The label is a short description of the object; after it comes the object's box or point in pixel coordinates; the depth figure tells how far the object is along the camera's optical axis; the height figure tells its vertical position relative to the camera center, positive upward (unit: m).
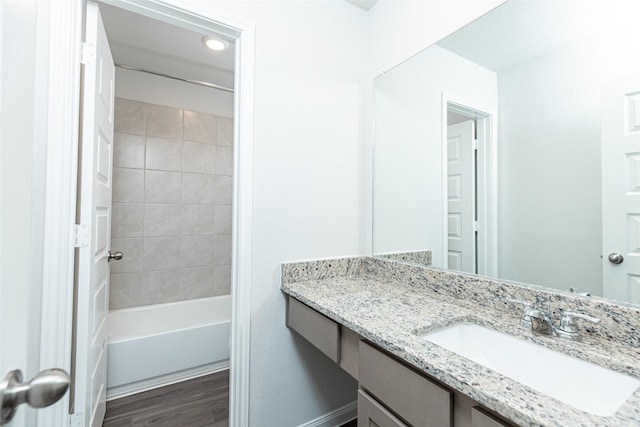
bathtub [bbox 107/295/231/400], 1.83 -0.89
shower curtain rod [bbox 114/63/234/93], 2.27 +1.19
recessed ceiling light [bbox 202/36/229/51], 2.01 +1.23
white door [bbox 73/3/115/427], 1.19 -0.02
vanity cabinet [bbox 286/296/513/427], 0.67 -0.45
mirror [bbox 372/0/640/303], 0.86 +0.28
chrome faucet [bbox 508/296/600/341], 0.84 -0.30
